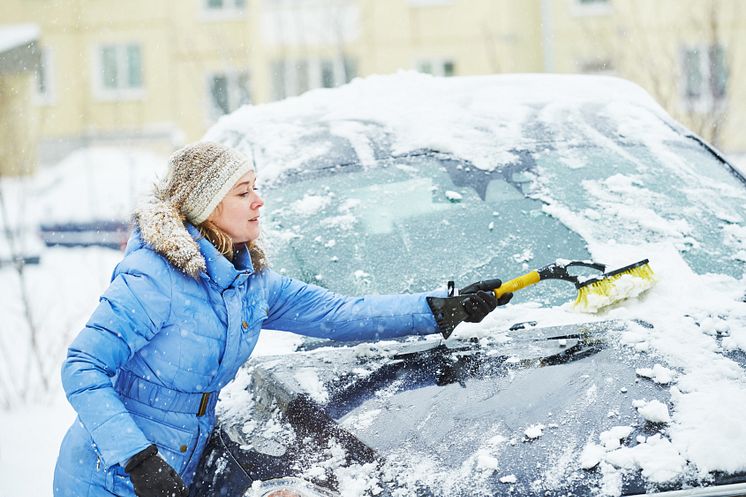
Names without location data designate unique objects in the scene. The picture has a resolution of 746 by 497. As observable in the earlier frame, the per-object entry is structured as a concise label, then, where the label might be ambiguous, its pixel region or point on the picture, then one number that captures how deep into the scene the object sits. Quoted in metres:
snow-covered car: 3.75
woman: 3.84
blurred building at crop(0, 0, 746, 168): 24.75
